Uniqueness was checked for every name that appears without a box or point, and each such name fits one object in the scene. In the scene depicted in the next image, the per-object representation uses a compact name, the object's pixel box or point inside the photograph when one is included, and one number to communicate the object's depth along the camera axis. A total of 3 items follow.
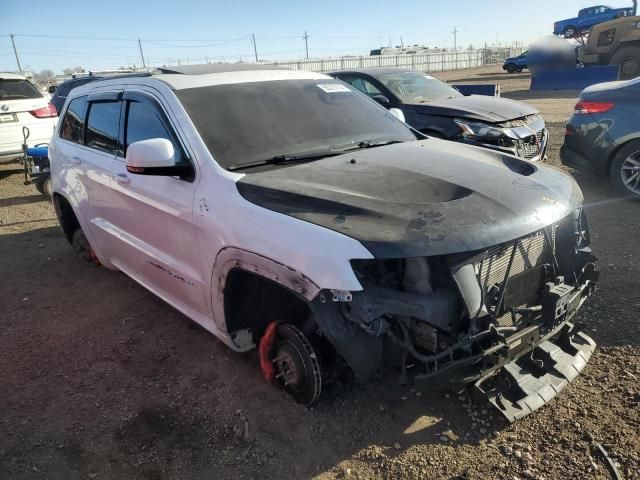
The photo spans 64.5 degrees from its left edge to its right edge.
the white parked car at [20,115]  9.19
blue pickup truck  31.28
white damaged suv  2.33
